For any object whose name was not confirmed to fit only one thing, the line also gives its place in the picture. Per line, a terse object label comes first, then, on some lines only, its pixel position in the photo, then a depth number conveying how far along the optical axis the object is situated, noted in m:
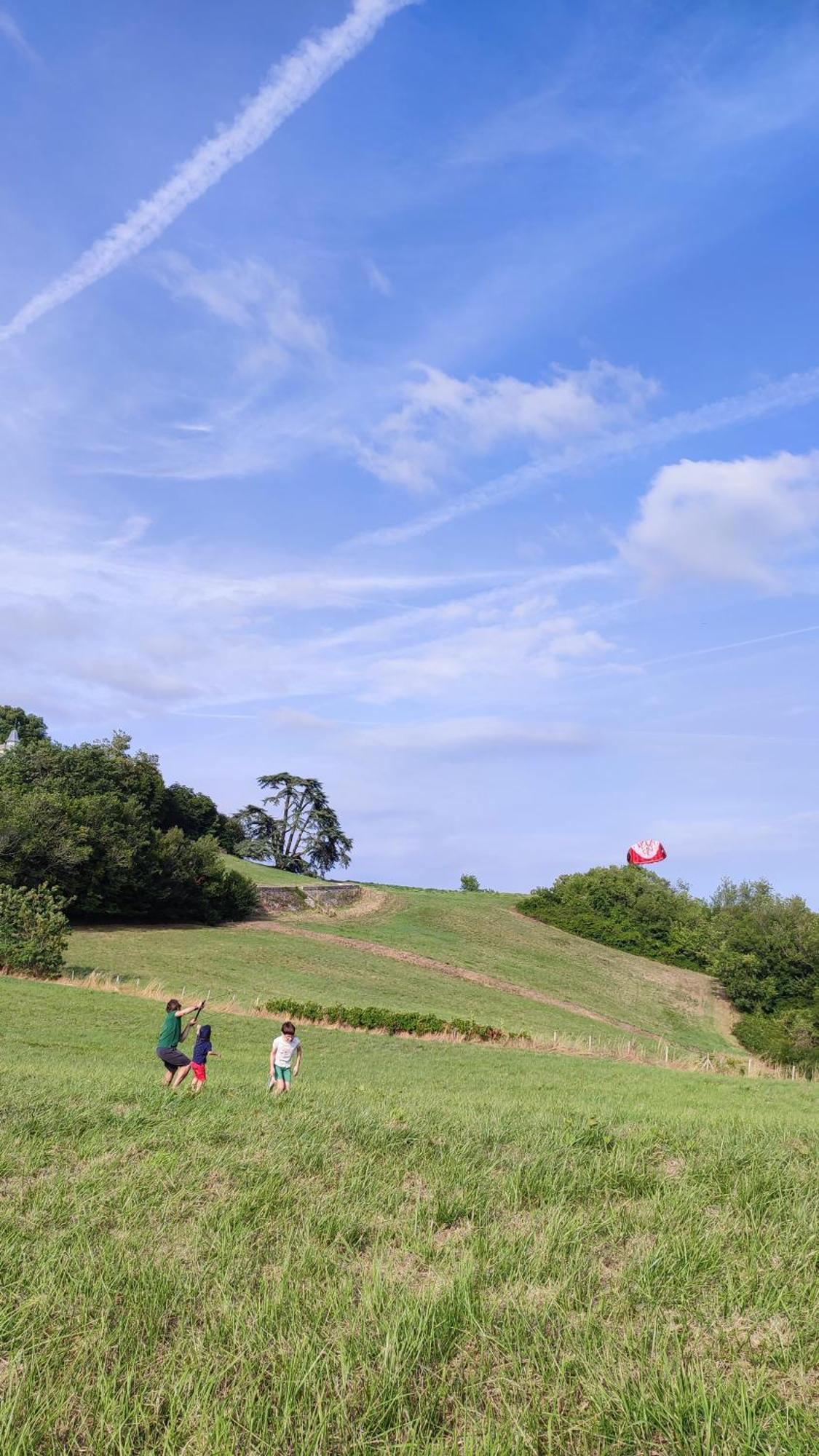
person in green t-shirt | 14.78
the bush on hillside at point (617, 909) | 91.25
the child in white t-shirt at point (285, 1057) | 14.90
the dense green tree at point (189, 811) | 90.50
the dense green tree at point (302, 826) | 114.25
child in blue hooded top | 14.53
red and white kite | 117.31
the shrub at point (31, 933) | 39.28
